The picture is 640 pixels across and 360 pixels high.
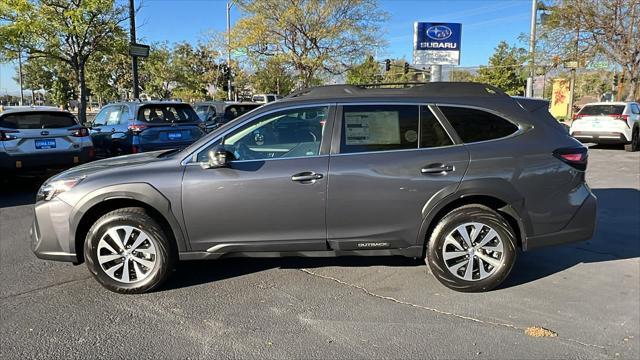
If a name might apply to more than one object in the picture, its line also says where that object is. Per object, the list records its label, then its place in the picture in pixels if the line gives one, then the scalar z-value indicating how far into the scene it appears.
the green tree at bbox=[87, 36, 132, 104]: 44.75
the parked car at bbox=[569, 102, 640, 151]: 15.59
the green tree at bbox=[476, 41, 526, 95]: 55.22
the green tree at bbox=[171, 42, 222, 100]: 46.00
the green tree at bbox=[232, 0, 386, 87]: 23.70
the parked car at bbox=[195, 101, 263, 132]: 13.74
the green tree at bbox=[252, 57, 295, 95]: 26.23
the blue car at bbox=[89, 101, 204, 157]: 9.67
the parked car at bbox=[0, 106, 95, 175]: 8.20
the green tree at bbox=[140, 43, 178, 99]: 42.95
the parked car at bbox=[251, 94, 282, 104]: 17.48
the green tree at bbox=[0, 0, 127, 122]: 15.39
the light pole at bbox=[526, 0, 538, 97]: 21.01
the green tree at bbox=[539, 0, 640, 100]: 22.27
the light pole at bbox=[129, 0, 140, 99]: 14.20
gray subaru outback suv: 4.12
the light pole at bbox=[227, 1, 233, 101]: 26.97
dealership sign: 16.31
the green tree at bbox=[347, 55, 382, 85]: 27.18
